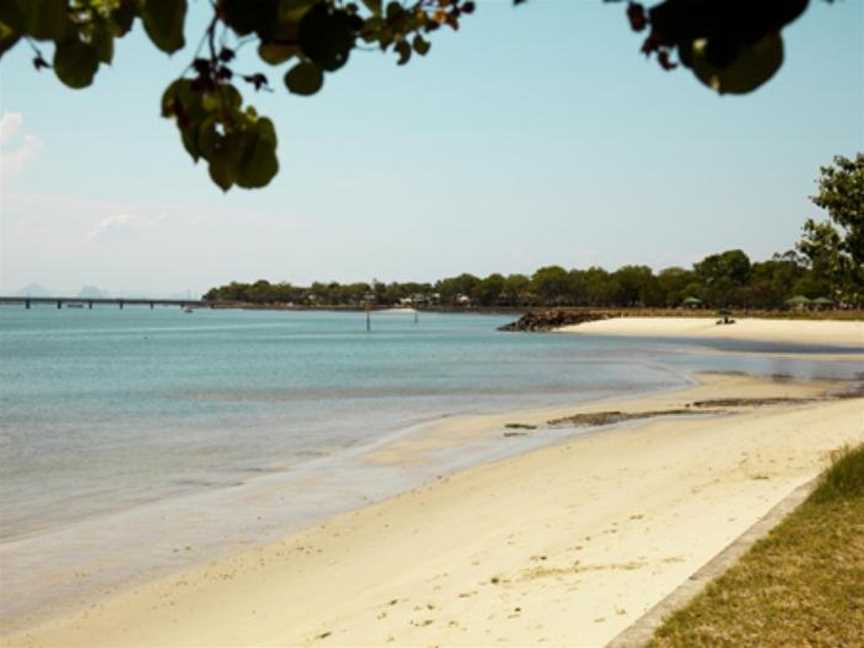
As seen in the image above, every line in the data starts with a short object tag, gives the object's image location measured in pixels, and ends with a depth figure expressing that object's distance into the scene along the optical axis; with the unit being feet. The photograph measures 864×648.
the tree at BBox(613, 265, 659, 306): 599.16
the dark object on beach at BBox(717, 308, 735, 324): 373.81
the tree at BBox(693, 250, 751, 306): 538.47
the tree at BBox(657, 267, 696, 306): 583.99
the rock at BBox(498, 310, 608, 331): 461.78
